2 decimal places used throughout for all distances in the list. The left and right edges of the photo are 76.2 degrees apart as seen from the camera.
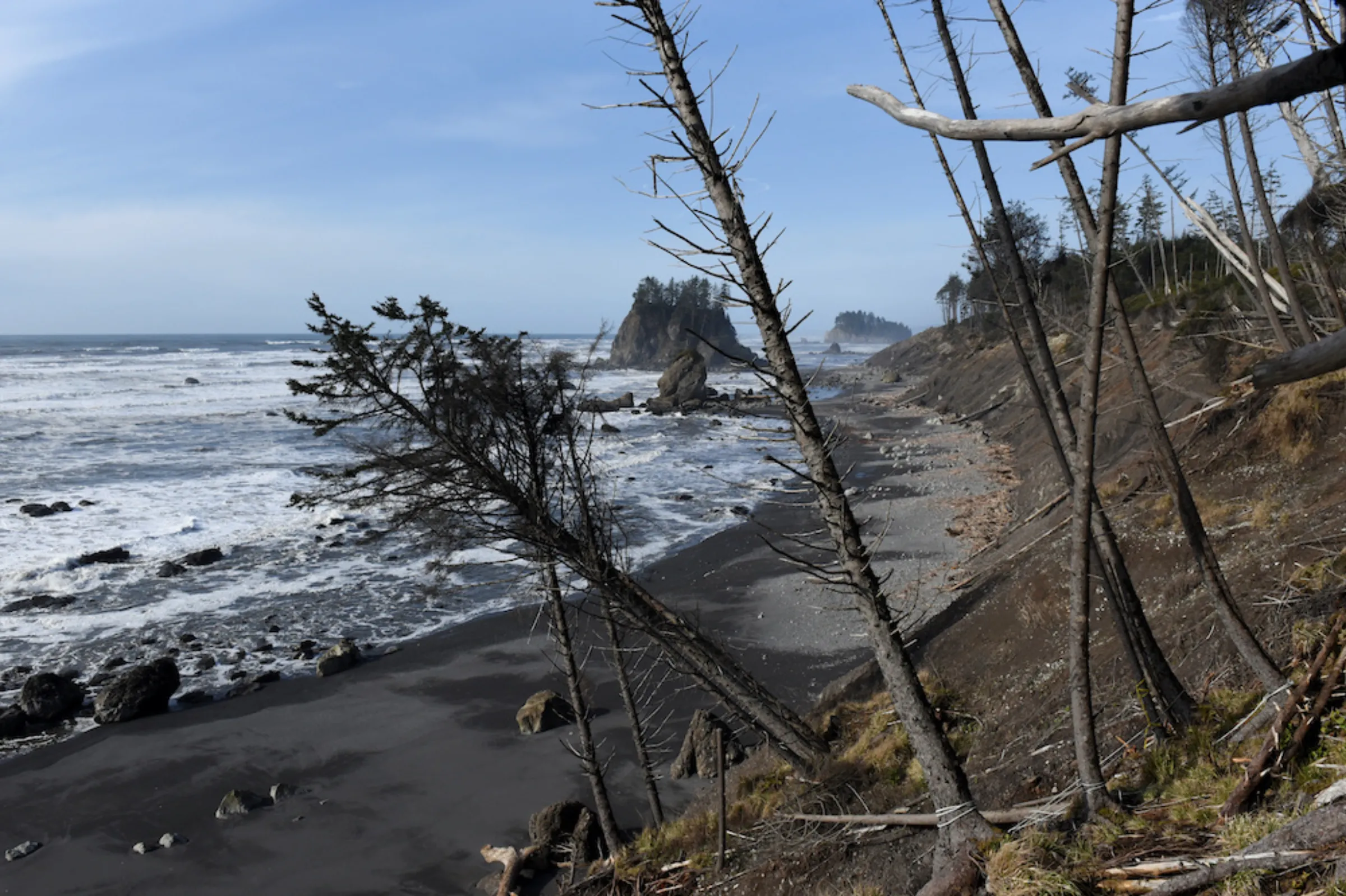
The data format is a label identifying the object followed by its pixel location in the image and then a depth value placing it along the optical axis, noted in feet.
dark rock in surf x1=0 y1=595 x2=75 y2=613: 67.63
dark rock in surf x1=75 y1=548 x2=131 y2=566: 77.61
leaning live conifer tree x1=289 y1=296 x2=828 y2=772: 30.78
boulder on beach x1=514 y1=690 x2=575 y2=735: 48.29
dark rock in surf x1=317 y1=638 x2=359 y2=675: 56.70
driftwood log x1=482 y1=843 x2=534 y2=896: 33.50
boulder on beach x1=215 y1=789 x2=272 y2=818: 40.93
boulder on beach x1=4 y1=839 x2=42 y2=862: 37.88
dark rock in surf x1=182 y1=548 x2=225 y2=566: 77.92
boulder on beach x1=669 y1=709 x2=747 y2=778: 43.27
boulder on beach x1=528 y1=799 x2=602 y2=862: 36.45
